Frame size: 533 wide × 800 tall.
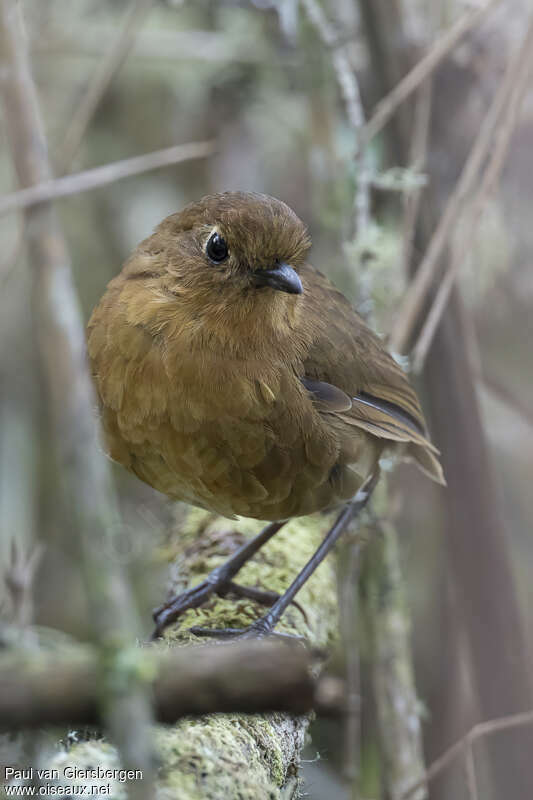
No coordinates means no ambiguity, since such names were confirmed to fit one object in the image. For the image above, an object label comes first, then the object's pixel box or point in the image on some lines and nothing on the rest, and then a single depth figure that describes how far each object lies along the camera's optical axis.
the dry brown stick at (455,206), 5.99
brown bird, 4.66
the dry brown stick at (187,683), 1.64
